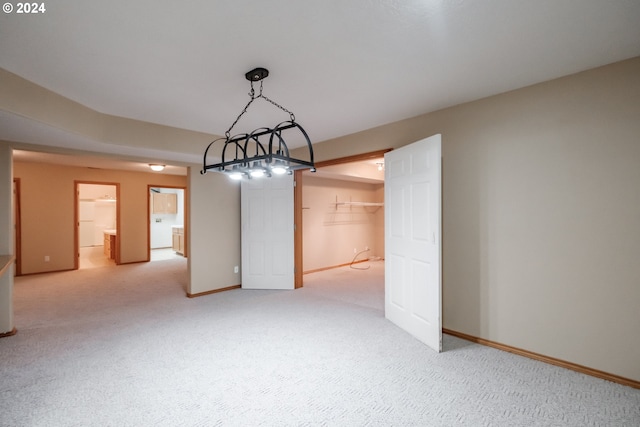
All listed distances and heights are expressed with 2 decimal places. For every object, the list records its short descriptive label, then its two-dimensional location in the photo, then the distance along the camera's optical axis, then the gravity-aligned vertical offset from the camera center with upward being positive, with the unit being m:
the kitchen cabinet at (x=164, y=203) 10.68 +0.51
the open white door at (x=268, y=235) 5.11 -0.35
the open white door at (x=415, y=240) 2.79 -0.28
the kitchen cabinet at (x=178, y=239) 9.17 -0.75
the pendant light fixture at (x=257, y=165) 1.99 +0.39
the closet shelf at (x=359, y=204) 7.20 +0.29
